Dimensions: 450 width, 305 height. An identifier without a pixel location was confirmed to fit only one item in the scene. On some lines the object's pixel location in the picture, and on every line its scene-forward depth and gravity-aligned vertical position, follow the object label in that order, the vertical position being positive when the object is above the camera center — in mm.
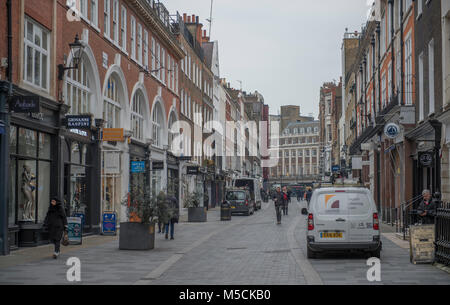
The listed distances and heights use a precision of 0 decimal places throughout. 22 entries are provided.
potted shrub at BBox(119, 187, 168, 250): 17375 -1163
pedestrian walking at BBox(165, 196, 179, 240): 21250 -1491
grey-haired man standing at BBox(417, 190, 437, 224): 15555 -740
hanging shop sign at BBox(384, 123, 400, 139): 23531 +1876
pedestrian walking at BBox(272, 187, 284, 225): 31270 -1296
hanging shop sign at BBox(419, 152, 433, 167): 19594 +646
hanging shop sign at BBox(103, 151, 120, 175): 24734 +638
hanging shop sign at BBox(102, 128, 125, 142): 24172 +1742
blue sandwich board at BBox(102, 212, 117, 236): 23281 -1649
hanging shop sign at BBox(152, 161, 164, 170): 32003 +717
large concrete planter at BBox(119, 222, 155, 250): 17359 -1587
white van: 14352 -983
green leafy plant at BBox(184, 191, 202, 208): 33934 -1195
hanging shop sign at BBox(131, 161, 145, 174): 27031 +560
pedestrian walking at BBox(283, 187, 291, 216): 41934 -2013
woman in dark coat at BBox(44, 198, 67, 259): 14828 -1036
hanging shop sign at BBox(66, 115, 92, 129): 19609 +1813
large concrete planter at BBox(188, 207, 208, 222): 33906 -1903
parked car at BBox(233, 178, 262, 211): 52031 -409
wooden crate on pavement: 13328 -1360
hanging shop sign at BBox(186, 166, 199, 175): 40438 +592
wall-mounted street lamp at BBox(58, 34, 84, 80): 20266 +4181
